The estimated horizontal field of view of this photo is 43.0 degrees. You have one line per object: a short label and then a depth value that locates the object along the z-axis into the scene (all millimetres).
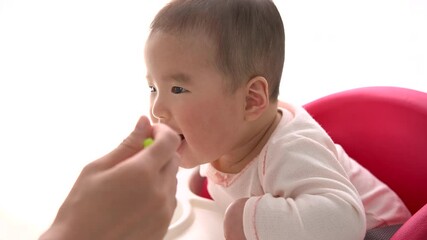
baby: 774
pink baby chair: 998
